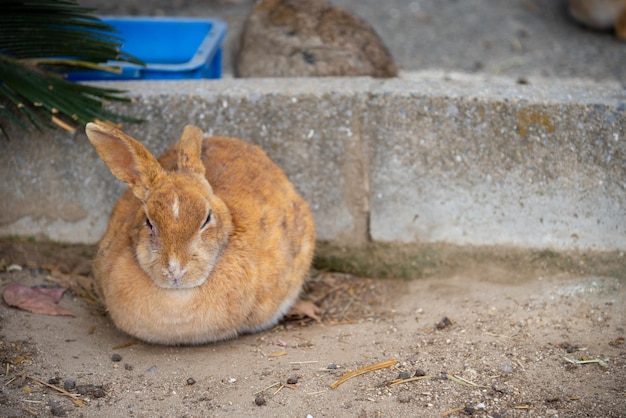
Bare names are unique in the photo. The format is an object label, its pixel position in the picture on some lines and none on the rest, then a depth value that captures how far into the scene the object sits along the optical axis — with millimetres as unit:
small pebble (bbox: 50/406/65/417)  3061
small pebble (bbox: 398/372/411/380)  3328
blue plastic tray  5453
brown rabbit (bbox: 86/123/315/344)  3330
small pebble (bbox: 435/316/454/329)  3759
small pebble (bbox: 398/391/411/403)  3170
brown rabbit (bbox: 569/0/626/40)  7160
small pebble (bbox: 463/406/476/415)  3080
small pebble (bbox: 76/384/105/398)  3226
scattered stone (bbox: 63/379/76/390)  3260
